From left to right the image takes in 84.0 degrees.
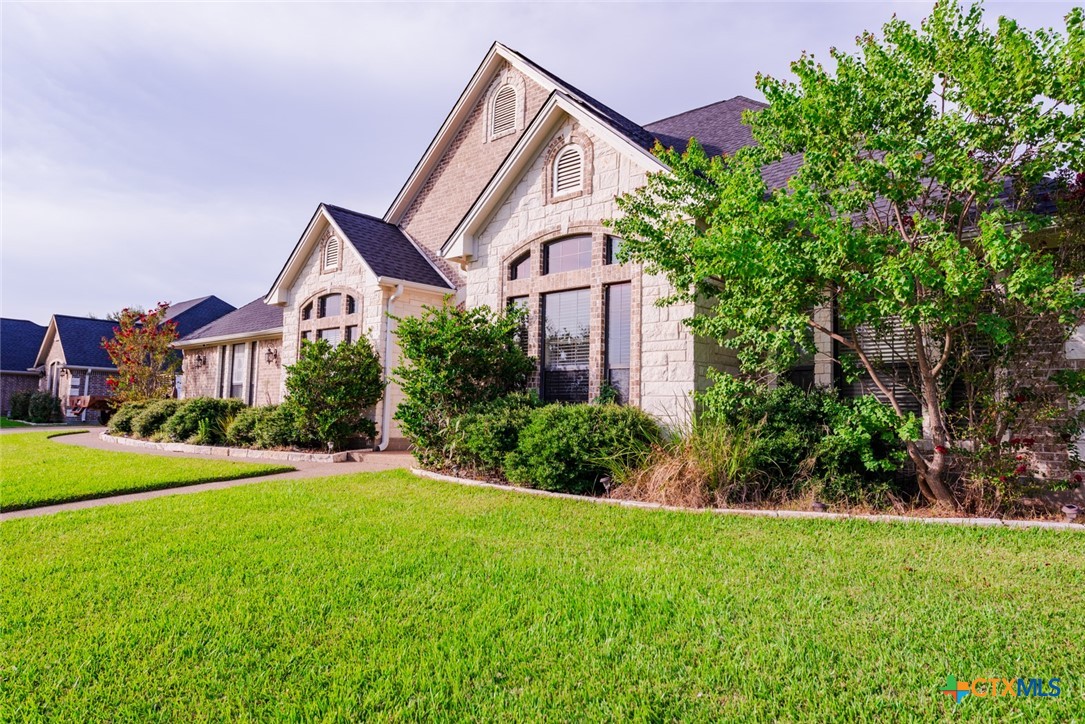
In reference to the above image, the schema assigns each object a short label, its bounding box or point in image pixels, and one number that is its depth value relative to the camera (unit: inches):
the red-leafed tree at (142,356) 904.3
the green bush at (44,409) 1198.3
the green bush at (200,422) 574.9
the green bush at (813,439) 277.9
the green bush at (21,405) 1279.5
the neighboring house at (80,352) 1317.7
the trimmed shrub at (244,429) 540.7
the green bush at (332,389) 499.8
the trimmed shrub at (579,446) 325.4
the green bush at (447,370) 409.4
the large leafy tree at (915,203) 240.1
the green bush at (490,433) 362.0
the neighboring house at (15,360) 1502.2
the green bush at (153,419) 654.3
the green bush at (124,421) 717.9
